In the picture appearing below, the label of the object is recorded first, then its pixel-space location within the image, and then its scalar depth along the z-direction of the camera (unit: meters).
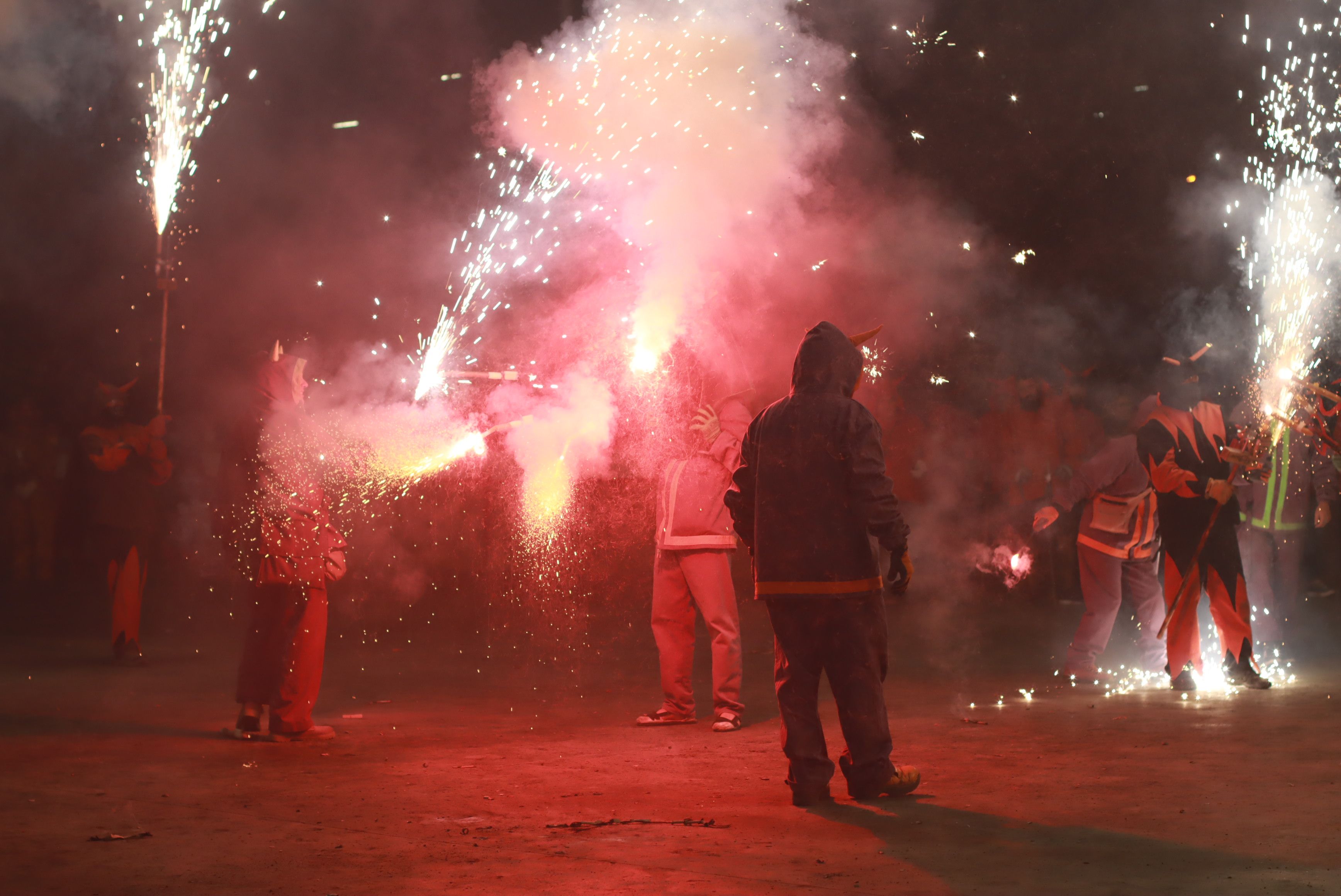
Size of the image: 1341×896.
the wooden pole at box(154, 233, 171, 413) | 10.34
